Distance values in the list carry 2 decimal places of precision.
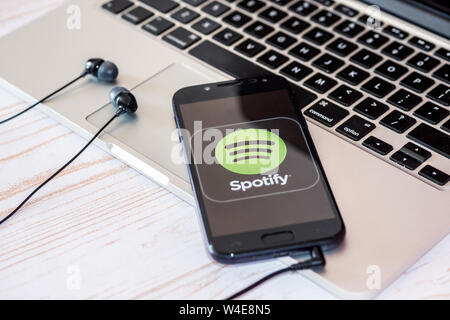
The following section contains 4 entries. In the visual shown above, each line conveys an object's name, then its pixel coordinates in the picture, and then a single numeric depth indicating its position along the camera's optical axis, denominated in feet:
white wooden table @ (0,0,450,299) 1.97
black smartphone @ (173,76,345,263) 1.96
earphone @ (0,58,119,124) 2.27
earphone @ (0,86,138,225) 2.18
